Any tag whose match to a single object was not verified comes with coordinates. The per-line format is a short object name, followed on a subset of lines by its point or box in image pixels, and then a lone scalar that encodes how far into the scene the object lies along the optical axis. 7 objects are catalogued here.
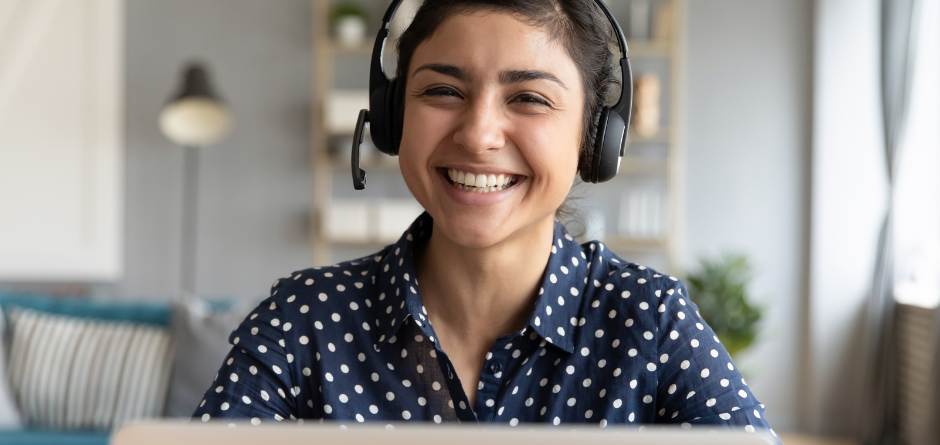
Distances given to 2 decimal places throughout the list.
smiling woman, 0.96
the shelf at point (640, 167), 4.25
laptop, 0.43
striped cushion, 2.52
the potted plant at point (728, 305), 3.80
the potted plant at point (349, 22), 4.27
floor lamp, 3.97
